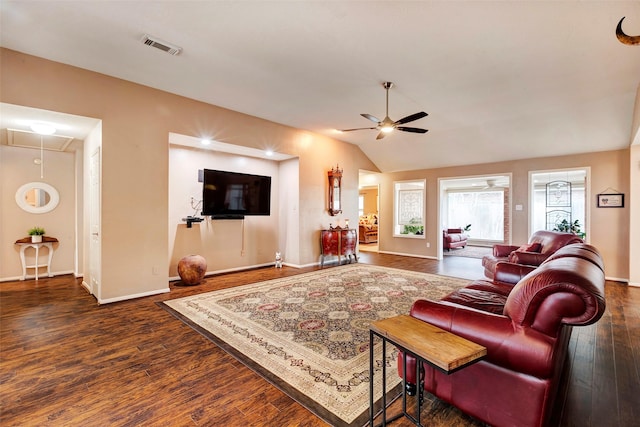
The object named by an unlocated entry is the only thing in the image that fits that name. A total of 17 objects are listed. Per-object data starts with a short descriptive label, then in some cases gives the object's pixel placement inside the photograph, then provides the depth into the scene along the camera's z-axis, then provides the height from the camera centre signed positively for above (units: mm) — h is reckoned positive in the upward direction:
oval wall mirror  5336 +256
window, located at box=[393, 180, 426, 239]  8370 +122
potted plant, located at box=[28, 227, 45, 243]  5238 -428
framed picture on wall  5543 +248
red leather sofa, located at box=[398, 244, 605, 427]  1342 -652
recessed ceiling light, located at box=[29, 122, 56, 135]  3940 +1169
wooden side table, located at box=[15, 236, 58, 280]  5215 -701
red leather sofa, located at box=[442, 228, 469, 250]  9180 -882
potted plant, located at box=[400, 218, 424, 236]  8340 -467
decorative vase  4871 -995
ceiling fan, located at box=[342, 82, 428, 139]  3992 +1312
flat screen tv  5402 +351
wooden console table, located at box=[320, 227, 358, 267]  6602 -700
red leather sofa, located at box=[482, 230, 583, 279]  3904 -569
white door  4047 -206
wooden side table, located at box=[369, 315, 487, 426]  1271 -640
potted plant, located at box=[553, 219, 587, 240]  7008 -357
